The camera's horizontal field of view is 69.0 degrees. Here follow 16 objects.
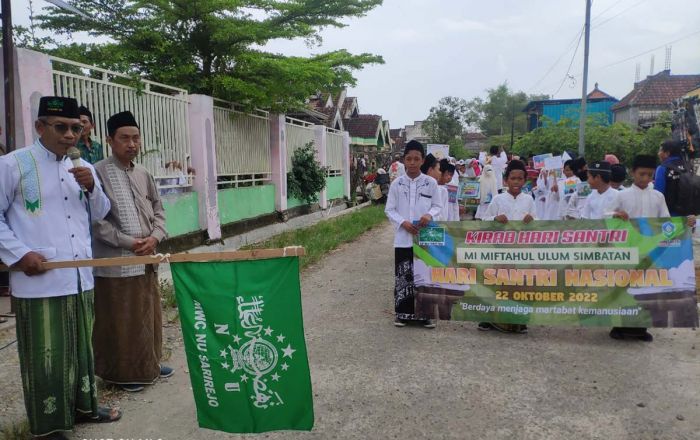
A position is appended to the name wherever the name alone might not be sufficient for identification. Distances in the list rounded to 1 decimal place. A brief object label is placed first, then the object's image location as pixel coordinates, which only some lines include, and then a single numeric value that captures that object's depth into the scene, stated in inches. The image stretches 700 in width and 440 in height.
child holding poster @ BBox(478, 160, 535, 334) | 193.9
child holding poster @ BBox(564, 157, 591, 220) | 275.6
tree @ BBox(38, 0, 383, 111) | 372.2
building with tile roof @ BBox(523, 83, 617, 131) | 1627.7
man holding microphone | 109.9
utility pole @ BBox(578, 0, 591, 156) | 651.5
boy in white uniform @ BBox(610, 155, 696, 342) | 184.7
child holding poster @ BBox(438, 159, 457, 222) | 303.6
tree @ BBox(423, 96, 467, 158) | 1706.4
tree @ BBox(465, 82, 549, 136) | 2647.6
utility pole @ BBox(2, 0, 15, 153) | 185.0
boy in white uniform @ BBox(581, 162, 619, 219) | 212.7
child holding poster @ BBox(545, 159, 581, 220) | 302.4
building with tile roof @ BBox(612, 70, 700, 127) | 1320.1
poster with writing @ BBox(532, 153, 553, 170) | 422.4
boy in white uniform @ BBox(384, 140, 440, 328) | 201.9
